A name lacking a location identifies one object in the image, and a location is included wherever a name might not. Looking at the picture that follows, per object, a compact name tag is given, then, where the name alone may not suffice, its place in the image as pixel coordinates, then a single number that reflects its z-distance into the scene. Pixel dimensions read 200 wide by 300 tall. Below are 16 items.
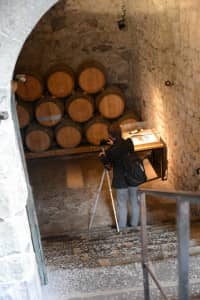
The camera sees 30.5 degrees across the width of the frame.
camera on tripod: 4.54
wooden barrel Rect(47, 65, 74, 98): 6.73
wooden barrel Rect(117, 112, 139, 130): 6.82
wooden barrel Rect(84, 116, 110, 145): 6.98
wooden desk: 5.40
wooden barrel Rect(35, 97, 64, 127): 6.82
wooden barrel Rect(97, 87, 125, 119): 6.87
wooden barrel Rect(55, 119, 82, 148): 6.95
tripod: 4.55
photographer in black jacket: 4.07
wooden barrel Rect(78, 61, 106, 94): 6.78
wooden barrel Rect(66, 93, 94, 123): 6.84
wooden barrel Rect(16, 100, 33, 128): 6.82
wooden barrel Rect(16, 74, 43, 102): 6.76
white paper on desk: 5.53
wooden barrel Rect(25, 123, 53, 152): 6.93
